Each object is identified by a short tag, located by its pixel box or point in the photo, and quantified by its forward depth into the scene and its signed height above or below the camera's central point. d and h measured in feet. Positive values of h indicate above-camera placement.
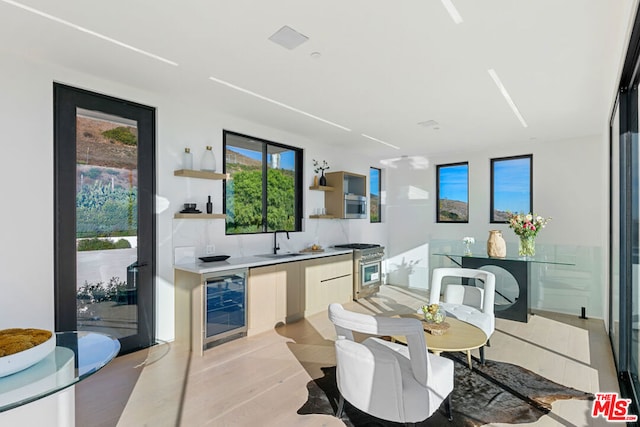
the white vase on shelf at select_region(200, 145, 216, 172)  12.73 +1.91
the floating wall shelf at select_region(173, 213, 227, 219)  11.99 -0.19
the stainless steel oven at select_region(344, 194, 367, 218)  18.69 +0.28
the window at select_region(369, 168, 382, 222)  22.88 +1.17
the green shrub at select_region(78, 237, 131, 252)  10.21 -1.08
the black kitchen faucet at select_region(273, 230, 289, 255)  15.72 -1.62
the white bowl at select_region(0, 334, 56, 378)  4.02 -1.89
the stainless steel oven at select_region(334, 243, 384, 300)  18.22 -3.28
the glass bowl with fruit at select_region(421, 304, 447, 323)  9.11 -2.89
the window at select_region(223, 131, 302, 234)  14.42 +1.21
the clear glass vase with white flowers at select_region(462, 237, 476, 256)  15.66 -1.82
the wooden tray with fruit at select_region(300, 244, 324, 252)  17.01 -1.97
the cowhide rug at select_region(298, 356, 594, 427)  7.48 -4.71
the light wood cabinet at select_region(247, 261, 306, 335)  12.79 -3.49
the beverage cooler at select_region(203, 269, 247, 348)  11.43 -3.47
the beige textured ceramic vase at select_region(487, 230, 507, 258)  14.96 -1.60
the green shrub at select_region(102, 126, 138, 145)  10.84 +2.53
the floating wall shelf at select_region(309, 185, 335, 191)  17.79 +1.26
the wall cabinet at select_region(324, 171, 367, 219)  18.39 +0.85
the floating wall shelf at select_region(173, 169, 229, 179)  12.00 +1.38
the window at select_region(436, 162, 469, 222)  20.45 +1.18
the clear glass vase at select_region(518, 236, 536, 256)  14.80 -1.59
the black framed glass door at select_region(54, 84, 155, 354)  9.77 -0.15
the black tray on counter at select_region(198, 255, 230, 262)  12.64 -1.82
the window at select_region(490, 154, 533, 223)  18.08 +1.39
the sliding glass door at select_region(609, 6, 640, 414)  7.97 -0.47
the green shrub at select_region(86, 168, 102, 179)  10.37 +1.20
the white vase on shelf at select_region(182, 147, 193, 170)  12.30 +1.90
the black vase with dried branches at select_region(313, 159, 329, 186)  18.22 +2.41
